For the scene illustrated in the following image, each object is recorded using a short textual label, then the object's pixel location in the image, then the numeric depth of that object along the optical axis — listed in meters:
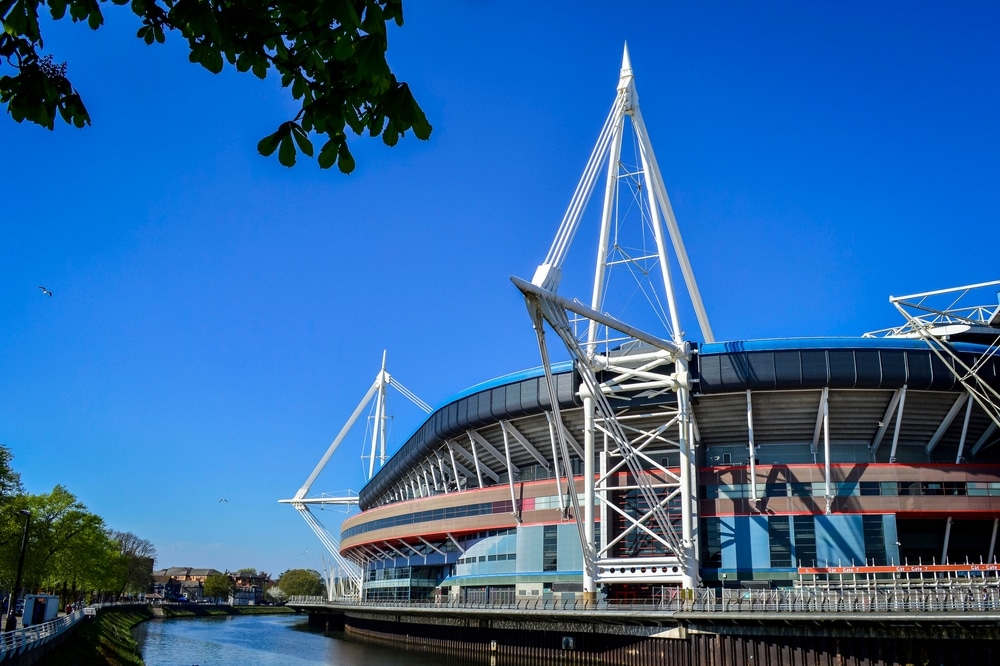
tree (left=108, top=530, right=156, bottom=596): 157.50
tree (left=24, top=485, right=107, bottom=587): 69.06
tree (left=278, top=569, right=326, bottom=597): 195.00
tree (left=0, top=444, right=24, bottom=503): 48.73
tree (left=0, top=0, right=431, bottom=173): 6.20
